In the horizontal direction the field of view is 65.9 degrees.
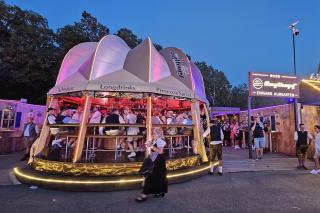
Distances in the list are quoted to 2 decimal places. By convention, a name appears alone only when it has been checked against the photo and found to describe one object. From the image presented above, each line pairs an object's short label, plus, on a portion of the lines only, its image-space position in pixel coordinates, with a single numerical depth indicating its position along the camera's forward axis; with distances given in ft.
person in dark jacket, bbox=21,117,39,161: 39.75
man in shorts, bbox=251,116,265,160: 39.60
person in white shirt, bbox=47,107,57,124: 30.01
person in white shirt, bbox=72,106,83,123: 32.74
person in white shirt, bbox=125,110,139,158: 29.66
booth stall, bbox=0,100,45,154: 46.93
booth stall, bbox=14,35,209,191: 24.67
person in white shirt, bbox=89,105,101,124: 29.94
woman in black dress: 20.29
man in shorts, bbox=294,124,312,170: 33.37
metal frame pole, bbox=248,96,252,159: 41.25
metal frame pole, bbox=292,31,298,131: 42.82
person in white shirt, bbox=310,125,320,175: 31.47
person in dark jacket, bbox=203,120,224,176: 30.86
